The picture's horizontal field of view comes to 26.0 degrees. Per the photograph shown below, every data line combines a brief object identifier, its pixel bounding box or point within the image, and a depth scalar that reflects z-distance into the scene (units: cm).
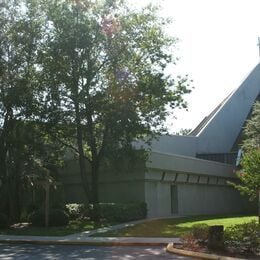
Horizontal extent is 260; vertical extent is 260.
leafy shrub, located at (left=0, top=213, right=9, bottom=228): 2880
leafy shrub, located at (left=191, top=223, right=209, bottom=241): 1635
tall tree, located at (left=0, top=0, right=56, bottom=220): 3186
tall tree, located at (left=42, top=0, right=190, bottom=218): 3153
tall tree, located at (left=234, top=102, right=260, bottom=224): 2556
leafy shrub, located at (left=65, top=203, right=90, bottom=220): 3181
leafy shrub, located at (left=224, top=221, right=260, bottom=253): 1450
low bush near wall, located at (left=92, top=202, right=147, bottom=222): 3078
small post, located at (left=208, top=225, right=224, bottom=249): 1518
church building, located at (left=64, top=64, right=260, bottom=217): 3638
